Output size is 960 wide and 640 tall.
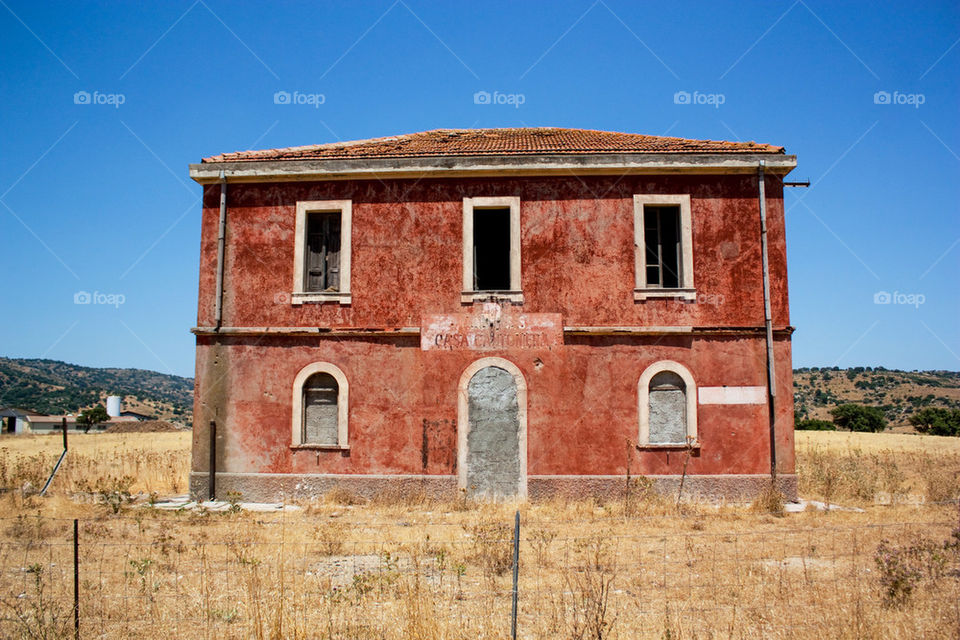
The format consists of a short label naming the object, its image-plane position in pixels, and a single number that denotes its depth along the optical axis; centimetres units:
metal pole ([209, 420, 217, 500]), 1482
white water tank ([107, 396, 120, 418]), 6631
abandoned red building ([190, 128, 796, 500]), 1448
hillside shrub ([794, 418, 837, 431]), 4553
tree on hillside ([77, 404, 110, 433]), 5521
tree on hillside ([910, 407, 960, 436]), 4250
